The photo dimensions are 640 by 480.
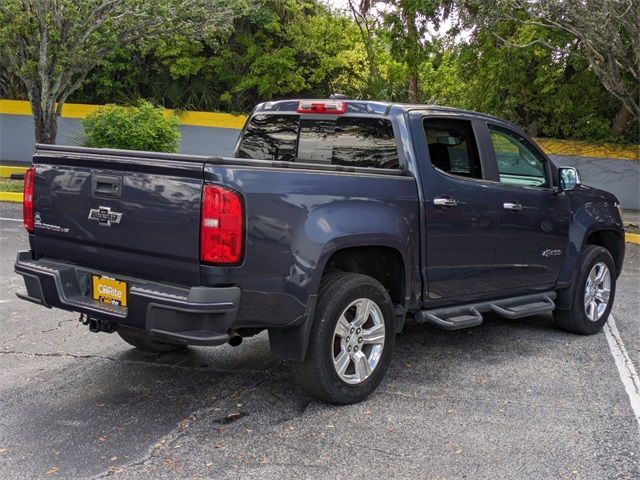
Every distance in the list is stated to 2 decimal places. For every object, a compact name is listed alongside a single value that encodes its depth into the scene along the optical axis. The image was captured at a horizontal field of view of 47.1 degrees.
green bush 15.40
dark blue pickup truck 3.95
